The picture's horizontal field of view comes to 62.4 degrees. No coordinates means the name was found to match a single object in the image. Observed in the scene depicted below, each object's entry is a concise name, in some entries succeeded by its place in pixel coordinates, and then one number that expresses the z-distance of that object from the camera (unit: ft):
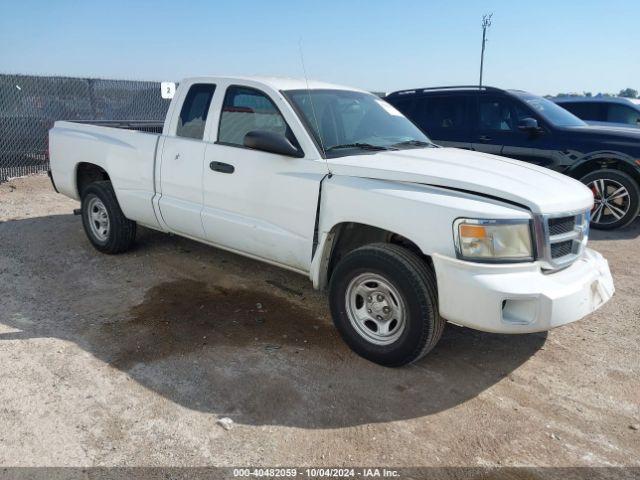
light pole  128.16
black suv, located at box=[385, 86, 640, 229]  23.76
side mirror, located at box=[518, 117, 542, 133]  24.07
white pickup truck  10.23
